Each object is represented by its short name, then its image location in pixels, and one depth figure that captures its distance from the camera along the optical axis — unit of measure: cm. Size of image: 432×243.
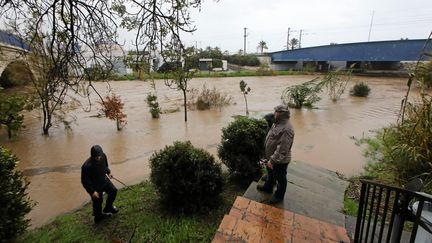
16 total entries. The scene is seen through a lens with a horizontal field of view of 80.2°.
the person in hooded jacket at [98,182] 381
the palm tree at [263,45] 7125
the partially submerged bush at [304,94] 1426
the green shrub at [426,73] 525
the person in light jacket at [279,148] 333
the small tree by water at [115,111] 1084
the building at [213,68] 3988
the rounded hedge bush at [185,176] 393
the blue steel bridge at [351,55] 2725
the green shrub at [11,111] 911
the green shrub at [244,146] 466
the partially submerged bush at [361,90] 1802
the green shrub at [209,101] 1478
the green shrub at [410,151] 450
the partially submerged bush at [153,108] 1298
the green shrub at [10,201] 358
